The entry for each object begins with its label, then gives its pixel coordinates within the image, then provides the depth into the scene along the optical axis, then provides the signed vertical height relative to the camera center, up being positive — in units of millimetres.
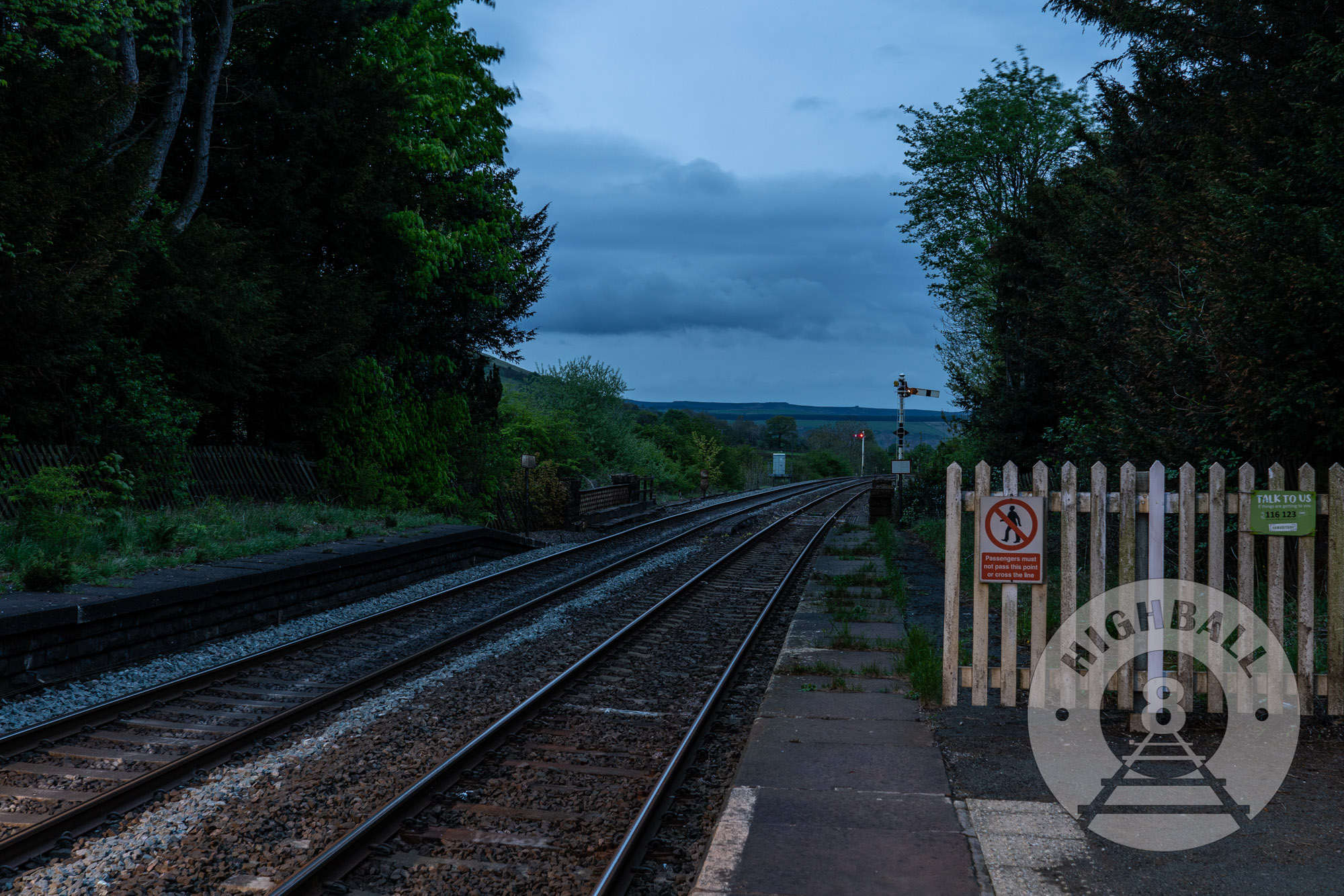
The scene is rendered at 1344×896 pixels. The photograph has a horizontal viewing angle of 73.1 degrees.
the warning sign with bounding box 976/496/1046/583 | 5594 -436
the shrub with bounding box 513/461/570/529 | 24250 -922
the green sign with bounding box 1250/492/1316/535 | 5289 -235
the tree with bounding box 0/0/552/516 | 11820 +4062
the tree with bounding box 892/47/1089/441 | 26531 +9058
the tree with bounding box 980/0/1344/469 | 7363 +2378
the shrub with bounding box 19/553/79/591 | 7867 -1036
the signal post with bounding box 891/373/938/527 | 36156 +3113
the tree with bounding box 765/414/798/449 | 124375 +5044
